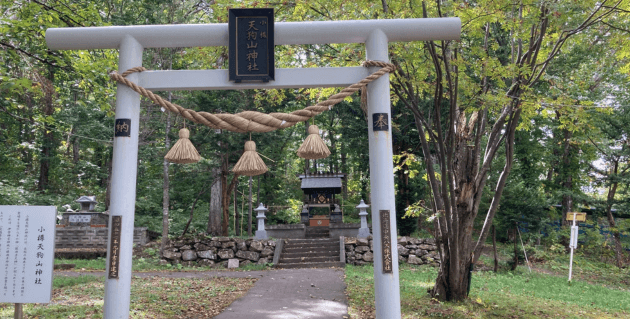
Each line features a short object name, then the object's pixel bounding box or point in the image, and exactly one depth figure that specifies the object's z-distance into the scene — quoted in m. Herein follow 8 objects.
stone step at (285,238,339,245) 13.75
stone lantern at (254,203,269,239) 13.74
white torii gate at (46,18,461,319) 3.60
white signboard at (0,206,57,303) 3.65
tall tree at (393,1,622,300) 5.54
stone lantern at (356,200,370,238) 13.94
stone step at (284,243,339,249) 13.54
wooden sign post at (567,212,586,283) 11.07
